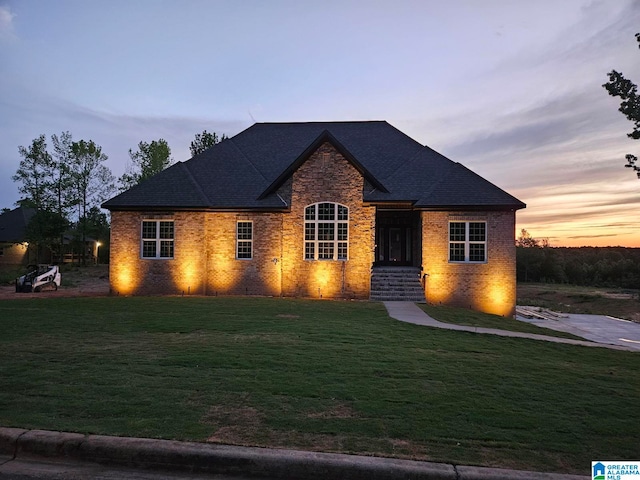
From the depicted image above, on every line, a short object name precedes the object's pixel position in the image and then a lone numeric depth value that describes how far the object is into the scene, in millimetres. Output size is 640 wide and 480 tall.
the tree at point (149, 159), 43719
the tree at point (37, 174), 41188
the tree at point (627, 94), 9414
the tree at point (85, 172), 42844
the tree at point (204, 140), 39969
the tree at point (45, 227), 40625
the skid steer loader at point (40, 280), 21922
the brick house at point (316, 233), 19531
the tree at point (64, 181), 42188
